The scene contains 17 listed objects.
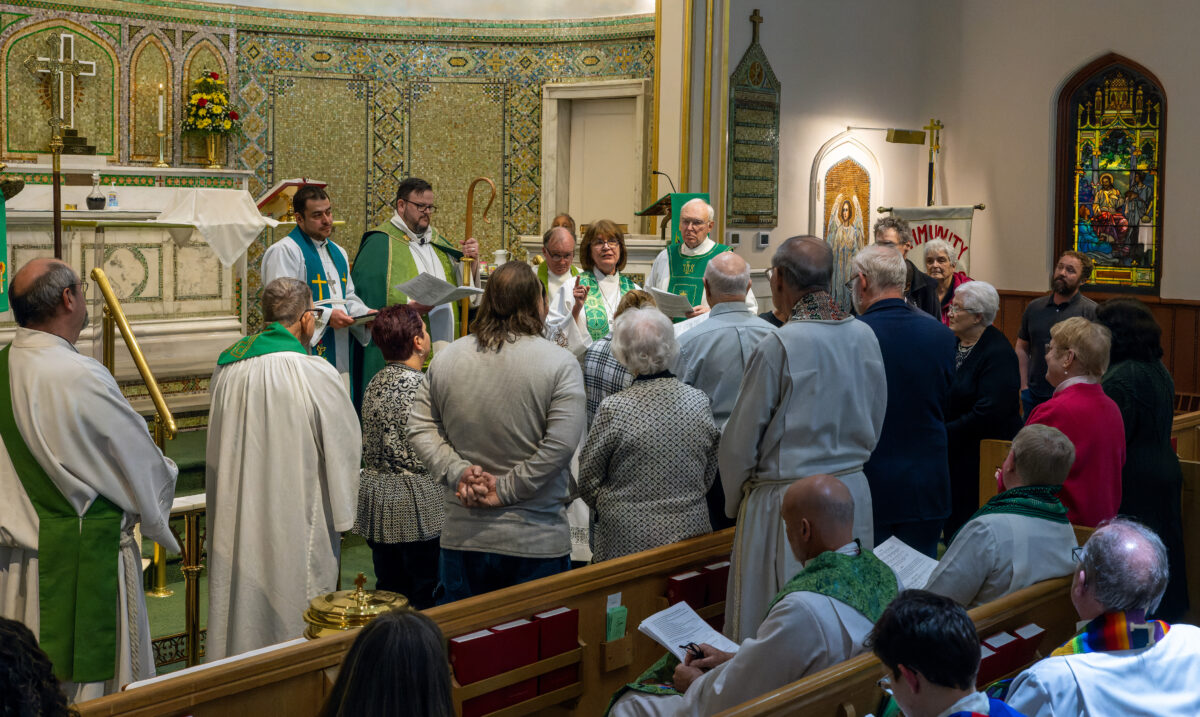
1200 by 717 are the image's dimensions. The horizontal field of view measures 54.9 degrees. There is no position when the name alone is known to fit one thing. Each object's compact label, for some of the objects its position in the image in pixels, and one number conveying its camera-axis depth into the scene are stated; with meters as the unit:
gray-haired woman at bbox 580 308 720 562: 3.60
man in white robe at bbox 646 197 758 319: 6.95
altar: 7.56
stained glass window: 10.64
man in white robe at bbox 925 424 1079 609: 3.21
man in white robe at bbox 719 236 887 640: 3.39
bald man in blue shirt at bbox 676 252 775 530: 4.14
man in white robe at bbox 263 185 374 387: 6.25
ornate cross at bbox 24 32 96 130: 10.04
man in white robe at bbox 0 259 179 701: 3.38
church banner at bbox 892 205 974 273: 10.54
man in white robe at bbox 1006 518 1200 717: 2.41
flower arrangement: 10.64
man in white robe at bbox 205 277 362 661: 4.10
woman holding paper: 6.32
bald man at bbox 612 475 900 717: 2.53
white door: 11.61
